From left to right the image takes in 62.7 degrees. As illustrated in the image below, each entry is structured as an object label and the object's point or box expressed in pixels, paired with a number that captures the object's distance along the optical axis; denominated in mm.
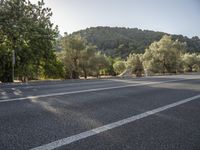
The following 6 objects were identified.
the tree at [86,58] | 25309
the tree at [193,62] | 52087
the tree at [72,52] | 24908
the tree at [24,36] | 12287
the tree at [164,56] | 34426
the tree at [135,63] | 42606
